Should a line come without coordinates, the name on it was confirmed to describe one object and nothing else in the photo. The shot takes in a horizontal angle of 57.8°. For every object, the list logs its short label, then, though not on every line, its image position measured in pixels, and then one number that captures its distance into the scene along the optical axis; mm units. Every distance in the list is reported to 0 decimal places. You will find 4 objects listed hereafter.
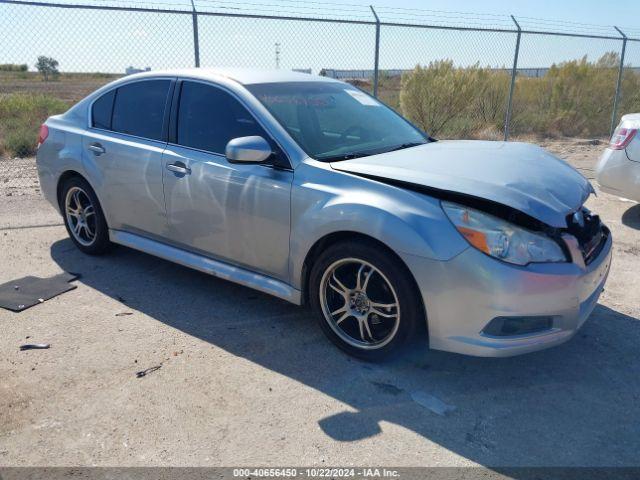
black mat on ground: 4441
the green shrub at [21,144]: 10922
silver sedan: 3094
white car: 6180
